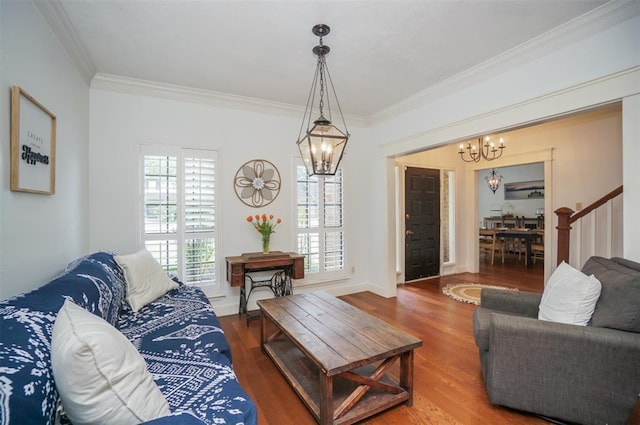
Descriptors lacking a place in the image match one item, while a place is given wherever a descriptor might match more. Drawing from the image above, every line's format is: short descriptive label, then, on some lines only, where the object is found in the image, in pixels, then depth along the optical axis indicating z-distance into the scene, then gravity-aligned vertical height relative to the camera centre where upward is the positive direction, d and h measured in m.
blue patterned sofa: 0.84 -0.71
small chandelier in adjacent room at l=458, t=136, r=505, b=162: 4.90 +1.17
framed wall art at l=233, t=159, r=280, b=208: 3.67 +0.40
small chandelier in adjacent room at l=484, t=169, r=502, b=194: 6.95 +0.79
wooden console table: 3.31 -0.70
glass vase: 3.65 -0.38
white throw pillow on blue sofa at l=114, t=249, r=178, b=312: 2.27 -0.56
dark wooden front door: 5.20 -0.18
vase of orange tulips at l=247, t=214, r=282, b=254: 3.63 -0.15
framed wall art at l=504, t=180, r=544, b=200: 8.17 +0.71
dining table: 6.46 -0.50
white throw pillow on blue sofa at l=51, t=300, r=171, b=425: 0.85 -0.51
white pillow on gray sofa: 1.77 -0.55
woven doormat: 4.09 -1.22
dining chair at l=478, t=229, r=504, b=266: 6.97 -0.72
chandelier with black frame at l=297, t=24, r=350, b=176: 2.13 +0.52
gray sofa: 1.57 -0.86
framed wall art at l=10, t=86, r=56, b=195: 1.54 +0.41
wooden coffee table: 1.68 -0.86
